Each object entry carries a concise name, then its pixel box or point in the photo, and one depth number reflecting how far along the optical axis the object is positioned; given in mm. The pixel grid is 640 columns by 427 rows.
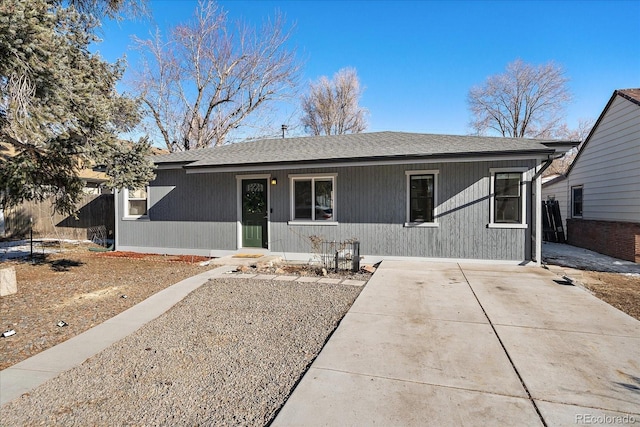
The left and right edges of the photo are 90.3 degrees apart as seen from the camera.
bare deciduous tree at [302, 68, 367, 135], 26609
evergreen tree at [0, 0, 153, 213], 4297
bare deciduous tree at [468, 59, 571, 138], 25250
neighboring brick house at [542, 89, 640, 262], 8742
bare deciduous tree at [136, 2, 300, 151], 19125
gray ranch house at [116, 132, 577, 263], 7570
